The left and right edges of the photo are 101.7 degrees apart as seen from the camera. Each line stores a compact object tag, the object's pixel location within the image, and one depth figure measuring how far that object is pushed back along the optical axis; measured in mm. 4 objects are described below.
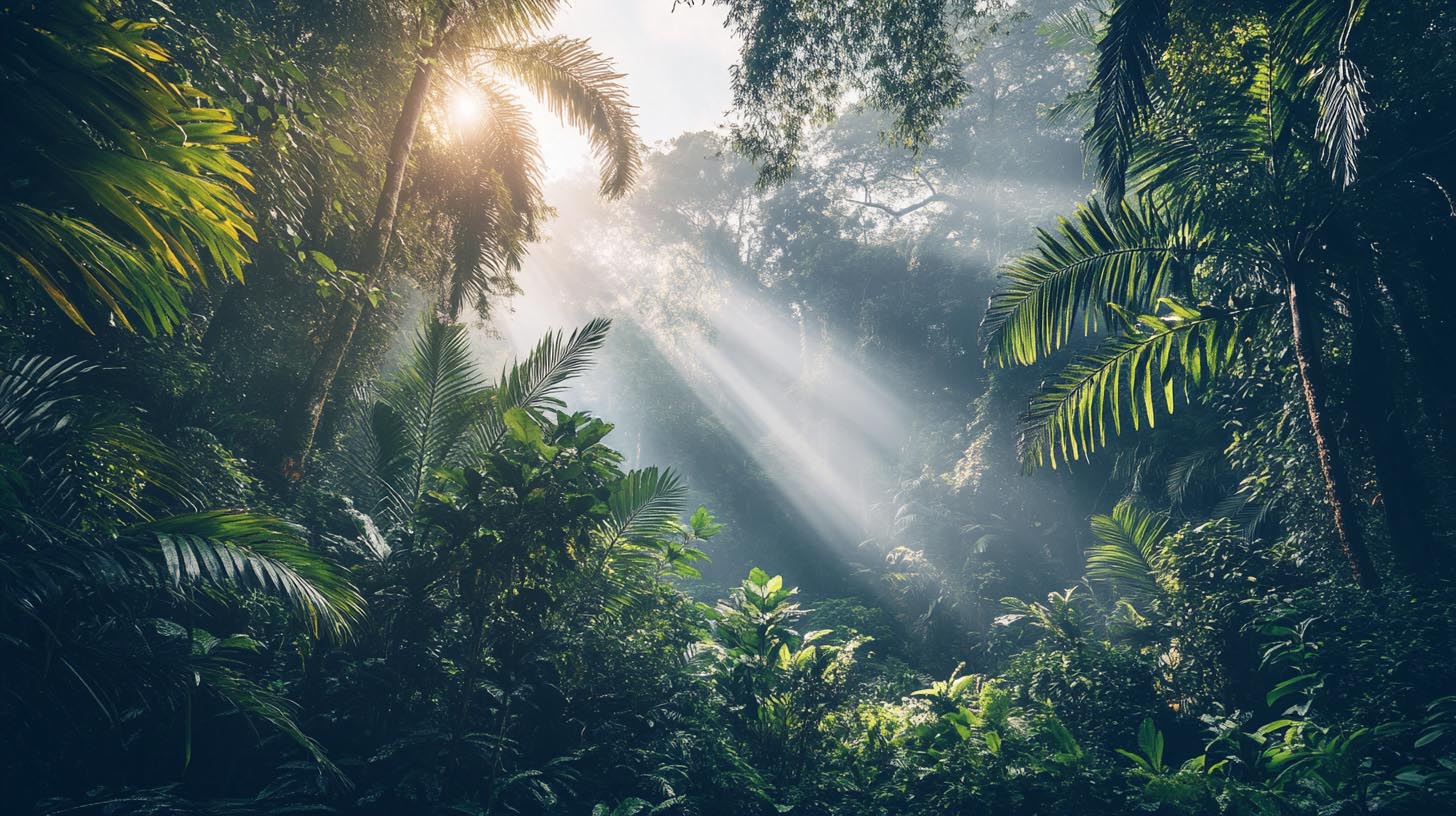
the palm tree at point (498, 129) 4738
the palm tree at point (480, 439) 4277
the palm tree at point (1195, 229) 3611
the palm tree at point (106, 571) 1784
